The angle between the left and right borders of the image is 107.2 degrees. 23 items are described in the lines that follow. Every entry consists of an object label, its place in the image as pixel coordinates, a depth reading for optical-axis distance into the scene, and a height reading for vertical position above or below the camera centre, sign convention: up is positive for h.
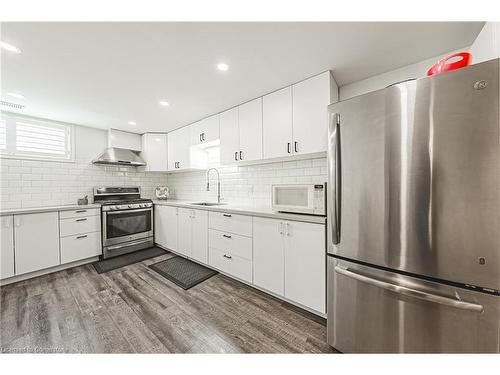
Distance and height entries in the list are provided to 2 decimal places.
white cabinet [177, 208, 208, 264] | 2.60 -0.71
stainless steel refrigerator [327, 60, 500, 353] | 0.85 -0.15
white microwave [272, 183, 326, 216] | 1.58 -0.11
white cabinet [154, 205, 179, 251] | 3.13 -0.70
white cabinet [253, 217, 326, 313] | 1.58 -0.70
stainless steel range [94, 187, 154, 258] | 3.01 -0.59
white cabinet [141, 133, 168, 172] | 3.71 +0.73
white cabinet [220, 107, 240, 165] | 2.48 +0.69
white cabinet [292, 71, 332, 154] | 1.75 +0.73
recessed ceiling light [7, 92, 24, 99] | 2.10 +1.08
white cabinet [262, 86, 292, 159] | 1.99 +0.72
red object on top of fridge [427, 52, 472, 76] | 1.06 +0.71
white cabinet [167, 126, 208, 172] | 3.26 +0.61
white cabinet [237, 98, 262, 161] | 2.25 +0.71
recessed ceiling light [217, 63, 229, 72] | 1.62 +1.08
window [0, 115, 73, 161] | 2.65 +0.77
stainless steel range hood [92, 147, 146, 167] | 3.28 +0.56
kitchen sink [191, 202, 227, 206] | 3.22 -0.28
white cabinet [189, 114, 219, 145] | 2.77 +0.90
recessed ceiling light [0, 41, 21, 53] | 1.35 +1.06
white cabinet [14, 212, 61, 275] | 2.31 -0.70
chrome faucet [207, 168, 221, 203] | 3.21 +0.08
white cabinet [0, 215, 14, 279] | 2.20 -0.73
